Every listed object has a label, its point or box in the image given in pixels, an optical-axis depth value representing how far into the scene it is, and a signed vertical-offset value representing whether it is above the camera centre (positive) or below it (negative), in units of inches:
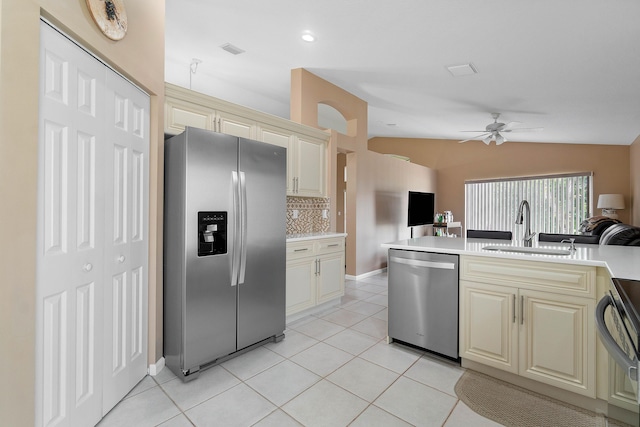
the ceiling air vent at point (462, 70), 128.9 +62.6
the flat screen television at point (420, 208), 246.7 +3.3
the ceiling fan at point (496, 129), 190.4 +54.0
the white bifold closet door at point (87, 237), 53.2 -5.7
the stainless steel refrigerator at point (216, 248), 83.6 -11.2
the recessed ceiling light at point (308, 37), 121.4 +71.8
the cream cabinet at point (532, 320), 70.2 -27.7
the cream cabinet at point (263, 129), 102.4 +33.7
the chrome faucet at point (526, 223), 93.1 -3.2
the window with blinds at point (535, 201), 247.0 +10.0
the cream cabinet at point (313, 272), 124.4 -27.5
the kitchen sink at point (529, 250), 80.2 -10.6
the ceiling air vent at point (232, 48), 135.3 +74.5
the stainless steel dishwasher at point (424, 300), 90.0 -27.9
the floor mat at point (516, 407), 67.0 -46.5
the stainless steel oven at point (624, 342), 27.2 -13.4
